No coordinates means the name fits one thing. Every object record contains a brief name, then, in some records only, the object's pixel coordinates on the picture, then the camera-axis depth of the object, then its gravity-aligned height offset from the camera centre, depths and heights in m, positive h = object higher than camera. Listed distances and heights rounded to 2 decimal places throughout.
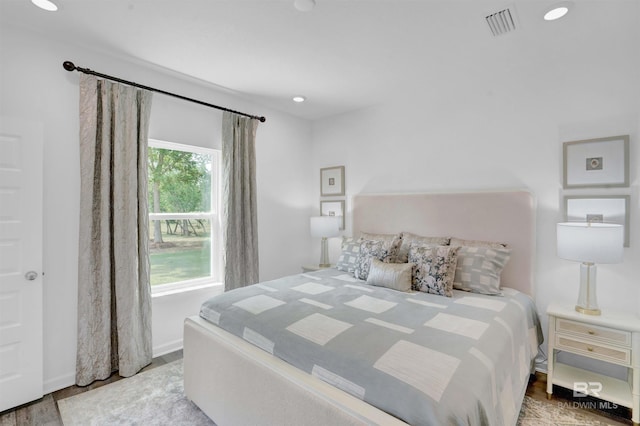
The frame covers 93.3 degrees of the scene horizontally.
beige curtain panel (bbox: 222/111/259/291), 3.25 +0.10
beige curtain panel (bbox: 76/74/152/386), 2.32 -0.18
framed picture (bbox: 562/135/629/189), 2.21 +0.35
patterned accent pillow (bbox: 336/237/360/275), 3.05 -0.48
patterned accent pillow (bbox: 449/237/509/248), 2.64 -0.31
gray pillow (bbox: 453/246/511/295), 2.38 -0.48
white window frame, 3.16 -0.17
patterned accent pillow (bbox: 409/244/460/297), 2.34 -0.48
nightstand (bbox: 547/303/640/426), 1.90 -0.93
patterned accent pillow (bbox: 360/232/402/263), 2.81 -0.31
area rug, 1.93 -1.35
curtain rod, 2.23 +1.07
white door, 2.03 -0.35
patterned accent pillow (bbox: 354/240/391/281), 2.76 -0.43
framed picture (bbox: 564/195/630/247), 2.19 +0.00
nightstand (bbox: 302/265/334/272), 3.69 -0.72
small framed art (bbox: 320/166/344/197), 3.96 +0.39
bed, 1.19 -0.69
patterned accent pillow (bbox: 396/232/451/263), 2.84 -0.31
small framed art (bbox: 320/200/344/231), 3.96 +0.02
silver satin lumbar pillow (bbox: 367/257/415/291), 2.41 -0.54
